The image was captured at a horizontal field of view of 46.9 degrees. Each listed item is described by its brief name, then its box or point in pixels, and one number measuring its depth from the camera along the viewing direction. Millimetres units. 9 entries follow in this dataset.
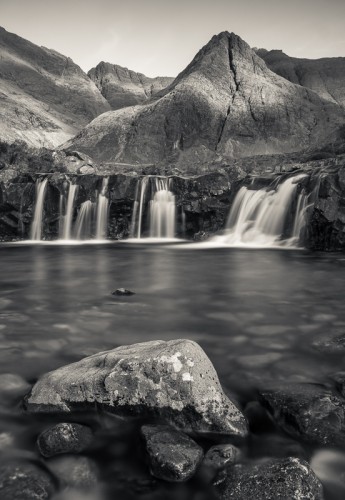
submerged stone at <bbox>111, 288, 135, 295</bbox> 7268
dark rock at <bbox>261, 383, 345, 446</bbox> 2635
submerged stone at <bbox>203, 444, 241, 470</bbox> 2375
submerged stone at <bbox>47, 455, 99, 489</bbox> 2277
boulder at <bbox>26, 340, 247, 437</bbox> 2730
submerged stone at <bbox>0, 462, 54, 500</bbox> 2121
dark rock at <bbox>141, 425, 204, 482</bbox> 2289
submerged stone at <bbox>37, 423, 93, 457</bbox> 2515
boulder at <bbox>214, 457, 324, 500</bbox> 2041
